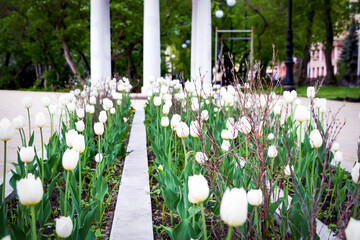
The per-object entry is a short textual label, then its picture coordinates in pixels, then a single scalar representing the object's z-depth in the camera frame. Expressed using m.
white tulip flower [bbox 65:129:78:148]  2.42
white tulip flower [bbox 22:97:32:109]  3.33
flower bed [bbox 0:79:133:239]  1.49
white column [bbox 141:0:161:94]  14.95
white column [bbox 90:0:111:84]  15.52
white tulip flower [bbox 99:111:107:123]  3.43
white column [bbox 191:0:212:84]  15.72
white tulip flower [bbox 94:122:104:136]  2.90
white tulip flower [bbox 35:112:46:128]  2.96
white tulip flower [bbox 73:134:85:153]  2.16
